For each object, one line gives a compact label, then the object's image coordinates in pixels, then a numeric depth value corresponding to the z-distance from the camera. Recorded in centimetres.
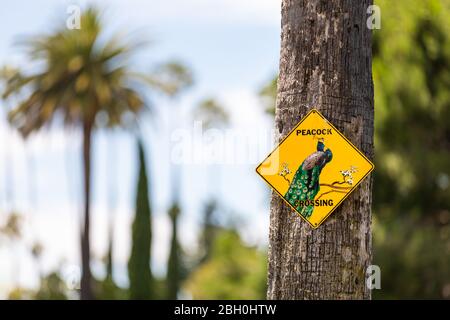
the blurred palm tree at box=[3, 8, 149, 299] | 3416
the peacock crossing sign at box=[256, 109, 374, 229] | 487
